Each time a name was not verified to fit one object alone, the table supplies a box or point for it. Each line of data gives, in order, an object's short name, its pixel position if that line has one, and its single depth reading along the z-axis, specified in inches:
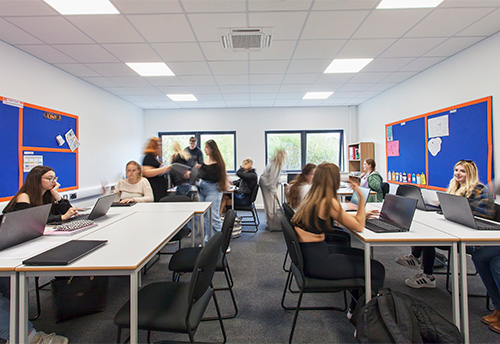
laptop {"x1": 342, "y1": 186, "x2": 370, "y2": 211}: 89.9
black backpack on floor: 50.8
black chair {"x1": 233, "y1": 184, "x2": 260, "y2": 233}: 167.0
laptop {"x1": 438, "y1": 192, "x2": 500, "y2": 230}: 67.6
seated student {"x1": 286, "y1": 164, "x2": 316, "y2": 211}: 121.4
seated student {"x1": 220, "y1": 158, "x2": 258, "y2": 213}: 165.6
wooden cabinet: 213.3
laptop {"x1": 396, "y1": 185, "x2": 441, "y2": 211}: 100.5
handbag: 72.6
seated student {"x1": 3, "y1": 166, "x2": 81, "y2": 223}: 74.9
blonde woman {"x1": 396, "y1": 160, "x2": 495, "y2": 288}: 82.1
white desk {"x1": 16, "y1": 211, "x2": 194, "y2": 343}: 46.2
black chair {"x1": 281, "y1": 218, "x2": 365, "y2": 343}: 62.3
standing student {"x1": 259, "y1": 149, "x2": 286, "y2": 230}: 161.6
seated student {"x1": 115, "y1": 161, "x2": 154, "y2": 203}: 116.7
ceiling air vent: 103.1
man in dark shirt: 209.9
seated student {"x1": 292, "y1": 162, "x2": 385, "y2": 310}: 63.8
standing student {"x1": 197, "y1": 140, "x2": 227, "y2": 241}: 125.5
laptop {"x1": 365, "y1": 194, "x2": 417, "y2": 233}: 68.1
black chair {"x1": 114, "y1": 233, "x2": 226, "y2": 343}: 46.4
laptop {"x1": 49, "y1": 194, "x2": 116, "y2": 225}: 80.4
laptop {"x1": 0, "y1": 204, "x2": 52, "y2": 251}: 53.7
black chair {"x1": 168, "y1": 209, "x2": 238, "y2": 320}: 73.4
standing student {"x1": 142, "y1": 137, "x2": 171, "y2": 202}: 130.6
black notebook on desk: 46.8
